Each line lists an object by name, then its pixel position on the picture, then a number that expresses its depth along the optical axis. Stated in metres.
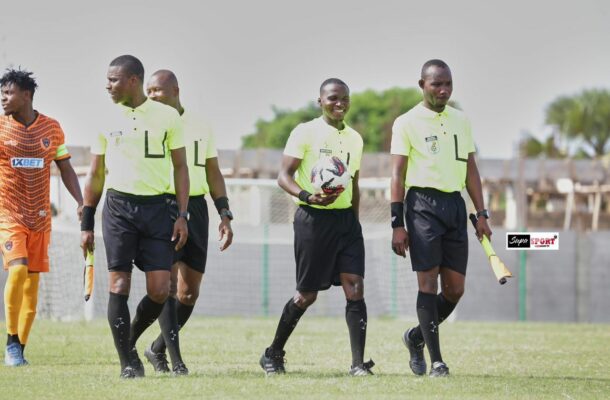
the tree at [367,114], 124.81
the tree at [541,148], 87.31
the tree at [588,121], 92.88
